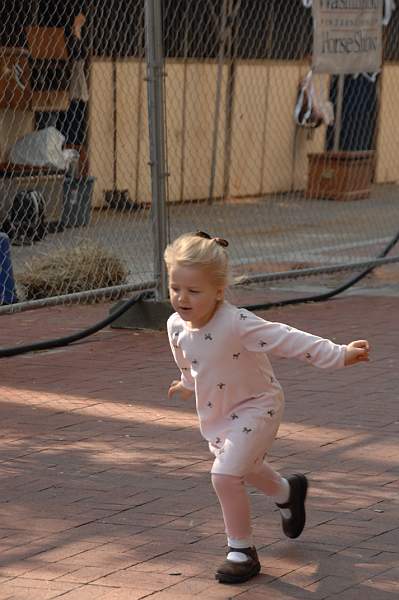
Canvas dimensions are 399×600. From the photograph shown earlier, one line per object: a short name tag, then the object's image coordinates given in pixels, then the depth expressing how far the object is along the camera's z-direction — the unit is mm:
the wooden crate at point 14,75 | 15062
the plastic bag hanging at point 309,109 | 20906
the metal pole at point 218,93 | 18766
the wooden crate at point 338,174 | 20172
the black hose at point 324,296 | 10445
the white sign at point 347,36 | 10828
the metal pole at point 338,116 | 20259
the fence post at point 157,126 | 9117
